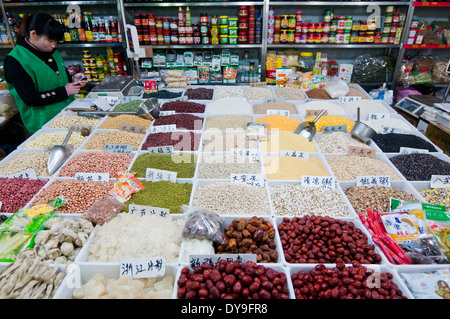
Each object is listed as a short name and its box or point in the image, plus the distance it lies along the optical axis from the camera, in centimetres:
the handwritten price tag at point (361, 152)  235
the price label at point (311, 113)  304
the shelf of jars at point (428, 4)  395
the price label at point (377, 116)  298
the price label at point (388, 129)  274
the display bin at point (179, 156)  225
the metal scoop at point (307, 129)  259
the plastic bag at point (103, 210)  167
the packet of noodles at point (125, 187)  186
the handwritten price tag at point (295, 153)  231
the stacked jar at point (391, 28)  409
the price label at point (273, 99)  337
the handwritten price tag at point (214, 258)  140
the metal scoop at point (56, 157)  218
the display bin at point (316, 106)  304
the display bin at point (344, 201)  174
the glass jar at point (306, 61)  433
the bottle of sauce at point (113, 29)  422
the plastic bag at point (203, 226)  154
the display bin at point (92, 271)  140
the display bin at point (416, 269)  142
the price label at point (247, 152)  233
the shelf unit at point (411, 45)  396
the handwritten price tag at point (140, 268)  140
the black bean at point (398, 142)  244
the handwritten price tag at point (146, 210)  174
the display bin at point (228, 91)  352
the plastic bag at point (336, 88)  343
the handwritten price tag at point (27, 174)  209
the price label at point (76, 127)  272
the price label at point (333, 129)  269
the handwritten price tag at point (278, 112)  297
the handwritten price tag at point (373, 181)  203
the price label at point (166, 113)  303
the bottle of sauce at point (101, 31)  422
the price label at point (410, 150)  237
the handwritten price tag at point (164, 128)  268
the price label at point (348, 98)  337
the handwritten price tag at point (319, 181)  200
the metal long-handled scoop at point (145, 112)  289
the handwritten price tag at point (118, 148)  239
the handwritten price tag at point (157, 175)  206
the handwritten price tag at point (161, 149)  235
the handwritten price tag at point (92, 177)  204
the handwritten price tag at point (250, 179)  202
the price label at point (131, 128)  268
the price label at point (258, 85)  382
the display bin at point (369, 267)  139
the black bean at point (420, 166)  211
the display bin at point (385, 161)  209
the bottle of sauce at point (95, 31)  421
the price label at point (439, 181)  200
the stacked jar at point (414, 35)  412
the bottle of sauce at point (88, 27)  425
